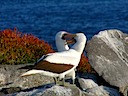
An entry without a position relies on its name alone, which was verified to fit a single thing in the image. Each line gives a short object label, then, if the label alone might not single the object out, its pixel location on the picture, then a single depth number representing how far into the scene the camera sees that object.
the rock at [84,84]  10.88
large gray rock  11.21
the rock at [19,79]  10.89
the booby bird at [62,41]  10.55
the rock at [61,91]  9.27
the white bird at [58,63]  9.51
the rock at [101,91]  10.30
